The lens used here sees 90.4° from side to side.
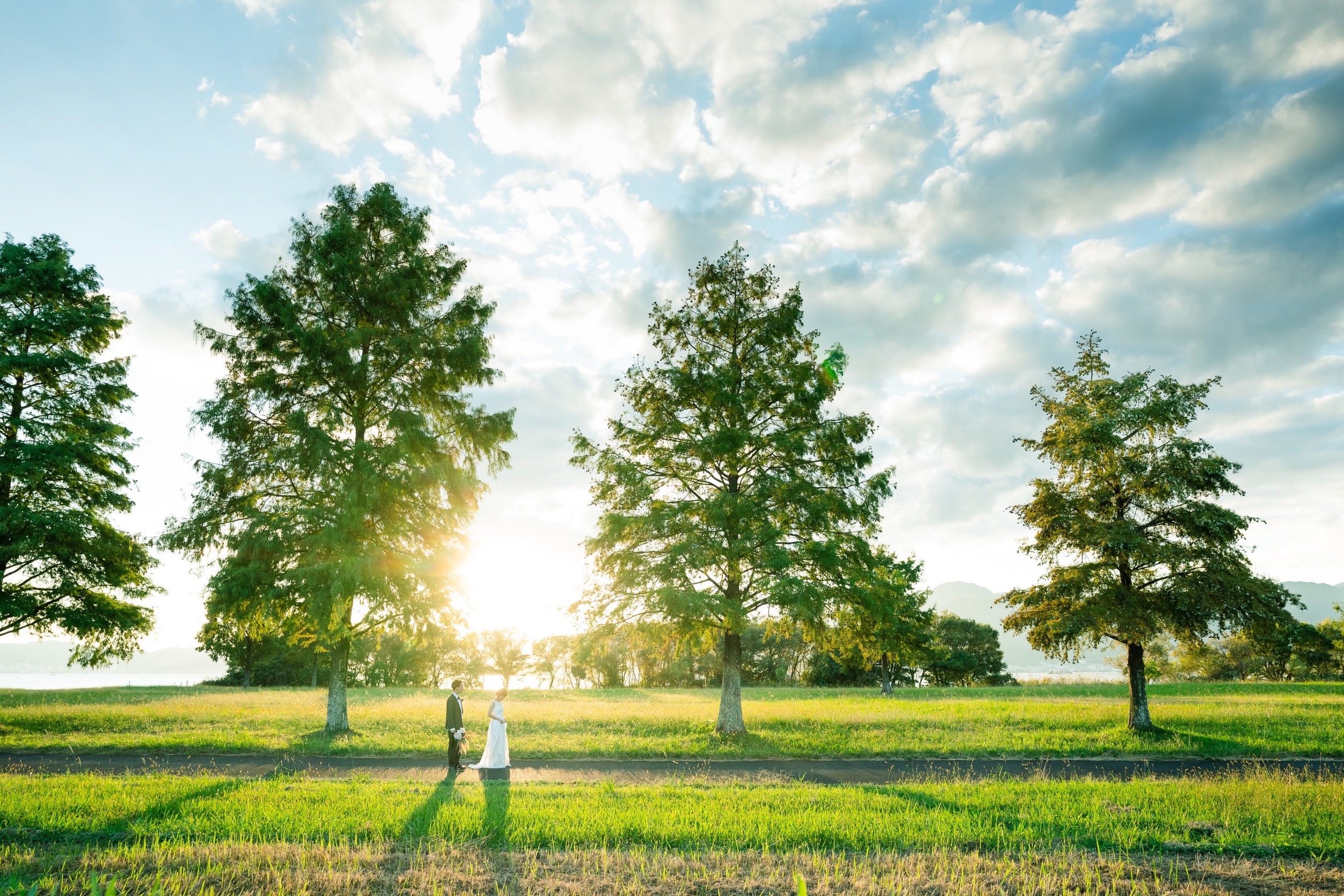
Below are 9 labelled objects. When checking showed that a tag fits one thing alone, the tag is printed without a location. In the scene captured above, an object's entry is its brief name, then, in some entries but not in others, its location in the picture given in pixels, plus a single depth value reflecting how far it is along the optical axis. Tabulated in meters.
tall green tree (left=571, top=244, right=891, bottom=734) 17.34
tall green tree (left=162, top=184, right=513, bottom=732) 17.19
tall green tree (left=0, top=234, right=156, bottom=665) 18.41
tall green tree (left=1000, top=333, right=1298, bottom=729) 18.95
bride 12.97
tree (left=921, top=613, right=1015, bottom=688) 59.78
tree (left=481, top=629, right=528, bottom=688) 83.88
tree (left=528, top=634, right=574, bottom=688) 76.12
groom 13.12
